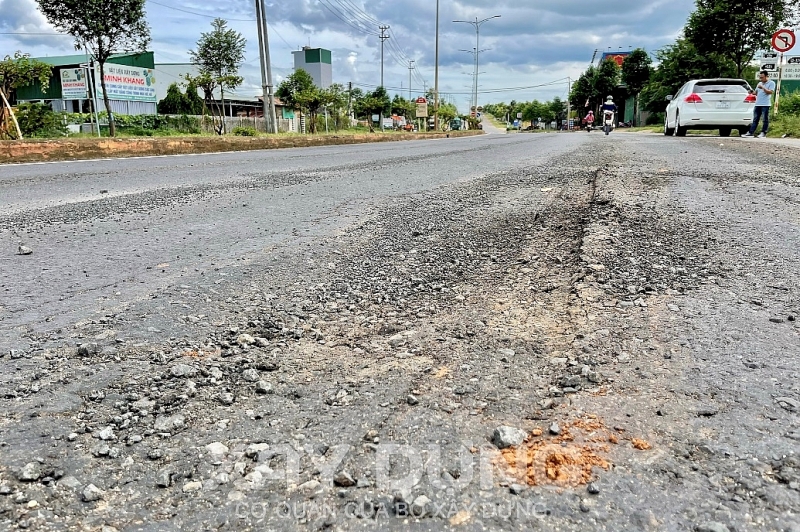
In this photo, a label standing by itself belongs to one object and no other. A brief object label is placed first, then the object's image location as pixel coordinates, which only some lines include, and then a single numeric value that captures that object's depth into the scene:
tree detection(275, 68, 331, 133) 27.75
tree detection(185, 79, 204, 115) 38.75
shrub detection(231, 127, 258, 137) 21.99
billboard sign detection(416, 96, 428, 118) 42.18
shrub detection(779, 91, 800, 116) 19.58
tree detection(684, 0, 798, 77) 21.75
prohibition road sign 15.04
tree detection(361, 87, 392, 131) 40.31
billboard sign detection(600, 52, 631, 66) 87.12
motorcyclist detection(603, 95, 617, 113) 22.80
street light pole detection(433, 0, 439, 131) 40.25
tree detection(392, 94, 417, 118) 69.00
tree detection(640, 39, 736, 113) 28.06
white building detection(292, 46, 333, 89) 83.62
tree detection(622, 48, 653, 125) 55.62
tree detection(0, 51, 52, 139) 13.77
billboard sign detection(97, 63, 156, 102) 31.17
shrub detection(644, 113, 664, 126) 42.14
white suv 13.80
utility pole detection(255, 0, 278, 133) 22.42
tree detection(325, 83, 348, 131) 30.02
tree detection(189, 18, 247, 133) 29.11
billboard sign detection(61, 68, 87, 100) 20.11
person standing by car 13.34
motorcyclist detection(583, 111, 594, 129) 31.27
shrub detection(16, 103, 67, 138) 16.91
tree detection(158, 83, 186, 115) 43.12
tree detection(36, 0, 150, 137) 15.80
